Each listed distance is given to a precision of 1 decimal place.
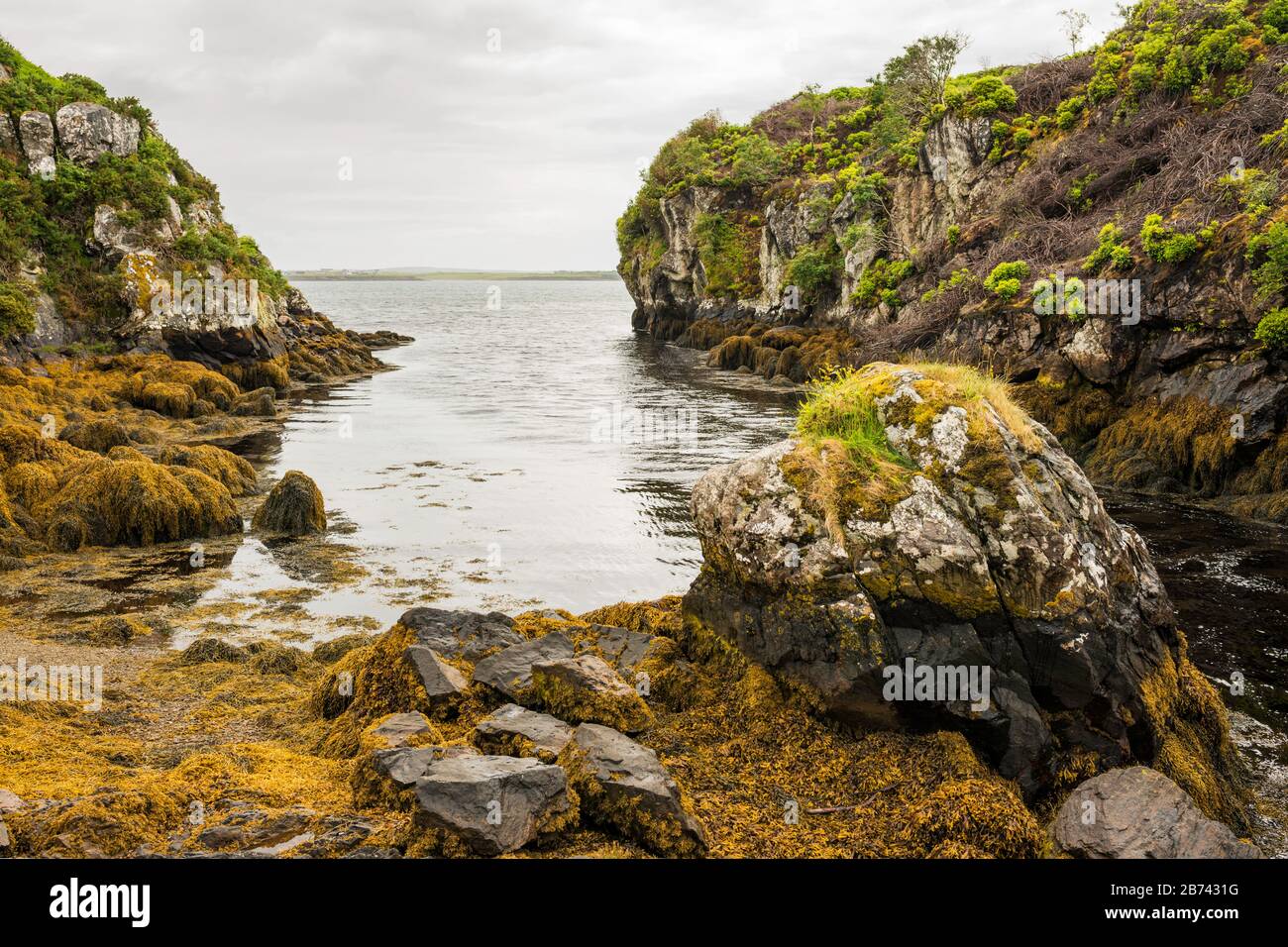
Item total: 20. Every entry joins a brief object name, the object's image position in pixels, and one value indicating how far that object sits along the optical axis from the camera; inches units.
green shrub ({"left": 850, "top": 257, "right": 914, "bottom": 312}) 1599.4
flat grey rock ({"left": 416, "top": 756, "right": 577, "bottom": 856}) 217.2
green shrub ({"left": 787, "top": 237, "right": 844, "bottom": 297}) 1941.4
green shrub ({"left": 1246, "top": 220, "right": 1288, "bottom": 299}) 765.9
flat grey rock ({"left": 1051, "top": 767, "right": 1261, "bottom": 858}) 245.8
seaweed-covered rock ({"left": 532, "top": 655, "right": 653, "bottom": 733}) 300.5
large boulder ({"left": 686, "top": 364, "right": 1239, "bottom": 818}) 297.0
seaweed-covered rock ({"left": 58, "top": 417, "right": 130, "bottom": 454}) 895.7
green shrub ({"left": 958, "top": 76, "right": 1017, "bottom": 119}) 1488.7
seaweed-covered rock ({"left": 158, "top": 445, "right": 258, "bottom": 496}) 798.5
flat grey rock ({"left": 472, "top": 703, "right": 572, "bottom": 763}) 266.1
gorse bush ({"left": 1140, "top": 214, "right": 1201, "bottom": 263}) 862.5
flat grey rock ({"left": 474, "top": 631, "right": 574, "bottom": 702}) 314.2
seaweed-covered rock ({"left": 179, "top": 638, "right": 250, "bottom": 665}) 426.0
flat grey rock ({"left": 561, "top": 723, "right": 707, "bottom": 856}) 235.5
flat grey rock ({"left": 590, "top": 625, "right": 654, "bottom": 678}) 359.3
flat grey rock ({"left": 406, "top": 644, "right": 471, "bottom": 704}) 314.5
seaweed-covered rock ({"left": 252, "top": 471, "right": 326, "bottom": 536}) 702.5
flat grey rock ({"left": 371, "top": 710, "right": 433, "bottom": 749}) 273.9
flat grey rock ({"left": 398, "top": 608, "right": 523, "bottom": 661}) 349.7
